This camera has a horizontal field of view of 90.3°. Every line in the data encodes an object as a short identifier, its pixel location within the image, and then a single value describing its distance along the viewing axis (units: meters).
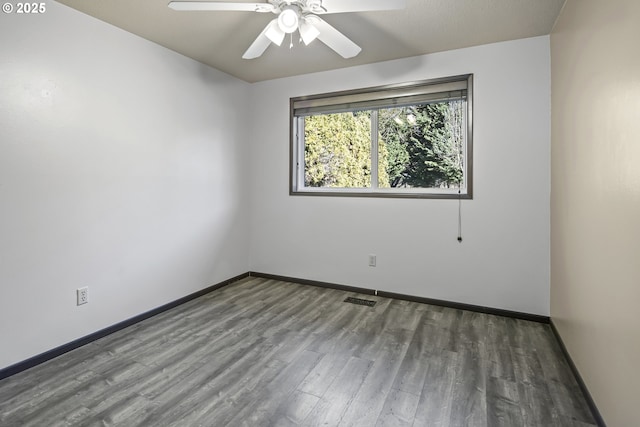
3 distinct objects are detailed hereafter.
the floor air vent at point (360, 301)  3.19
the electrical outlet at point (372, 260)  3.39
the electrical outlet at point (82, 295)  2.32
